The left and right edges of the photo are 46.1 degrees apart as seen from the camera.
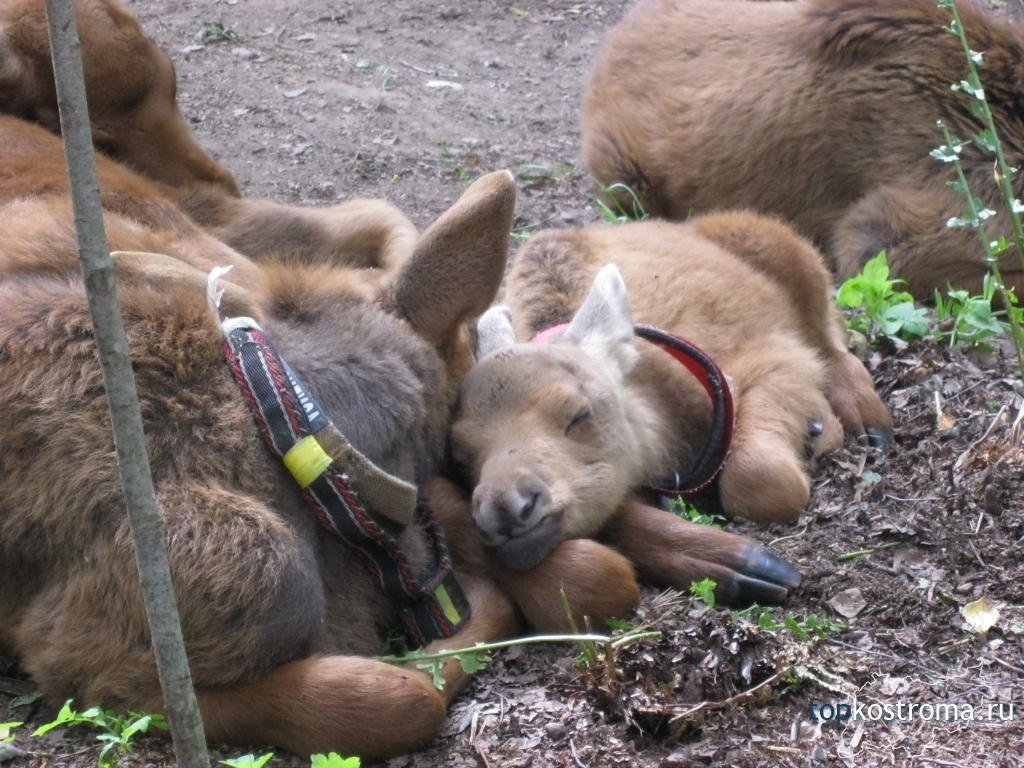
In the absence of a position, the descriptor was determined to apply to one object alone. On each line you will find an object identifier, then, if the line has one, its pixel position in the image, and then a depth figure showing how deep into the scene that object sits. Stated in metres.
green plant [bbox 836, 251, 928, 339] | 6.32
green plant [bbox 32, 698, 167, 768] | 3.29
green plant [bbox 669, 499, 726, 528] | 4.84
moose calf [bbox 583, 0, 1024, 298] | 7.25
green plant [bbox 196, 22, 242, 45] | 10.50
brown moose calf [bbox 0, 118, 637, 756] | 3.34
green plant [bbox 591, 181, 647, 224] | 7.89
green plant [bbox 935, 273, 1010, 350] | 6.01
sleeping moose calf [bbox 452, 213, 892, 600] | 4.29
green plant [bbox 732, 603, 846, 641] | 3.82
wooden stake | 2.36
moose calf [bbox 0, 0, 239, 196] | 6.14
